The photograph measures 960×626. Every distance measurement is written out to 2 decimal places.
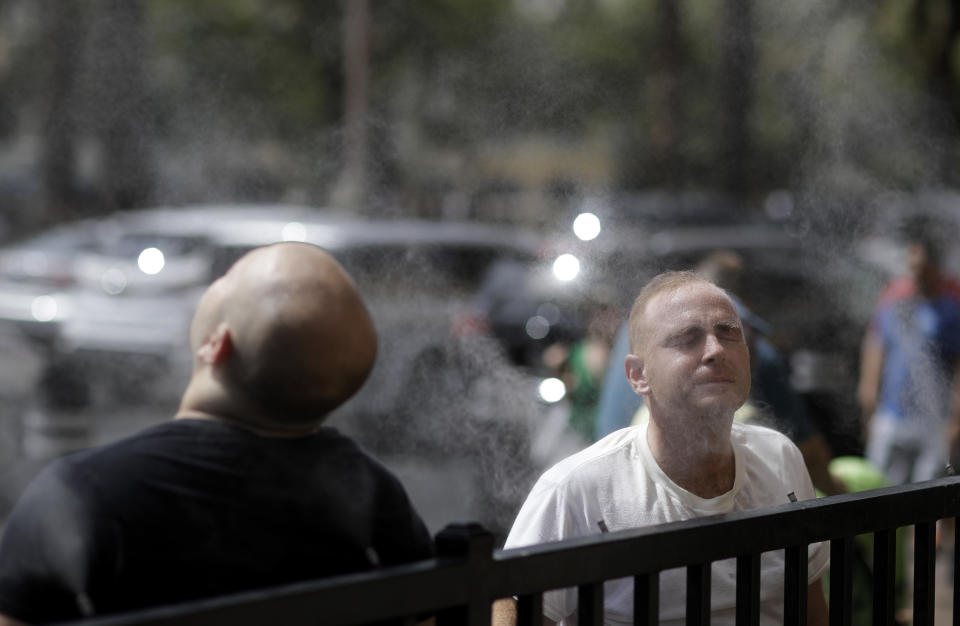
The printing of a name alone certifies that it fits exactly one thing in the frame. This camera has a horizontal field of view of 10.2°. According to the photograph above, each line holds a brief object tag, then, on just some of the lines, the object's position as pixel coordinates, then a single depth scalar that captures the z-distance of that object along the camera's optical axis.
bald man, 5.82
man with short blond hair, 6.34
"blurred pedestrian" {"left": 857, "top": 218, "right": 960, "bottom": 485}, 12.20
